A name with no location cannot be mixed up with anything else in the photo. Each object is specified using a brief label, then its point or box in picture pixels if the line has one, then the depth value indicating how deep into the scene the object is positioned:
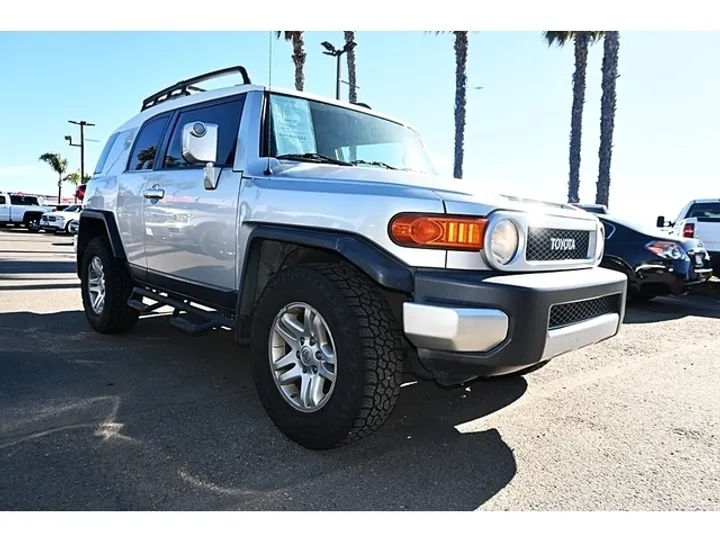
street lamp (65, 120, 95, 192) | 42.25
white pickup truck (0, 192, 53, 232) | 27.48
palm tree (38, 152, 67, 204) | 61.34
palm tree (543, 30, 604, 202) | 14.85
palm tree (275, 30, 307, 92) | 16.41
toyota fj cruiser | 2.41
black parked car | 7.18
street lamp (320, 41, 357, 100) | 13.82
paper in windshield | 3.48
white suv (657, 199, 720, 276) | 9.33
